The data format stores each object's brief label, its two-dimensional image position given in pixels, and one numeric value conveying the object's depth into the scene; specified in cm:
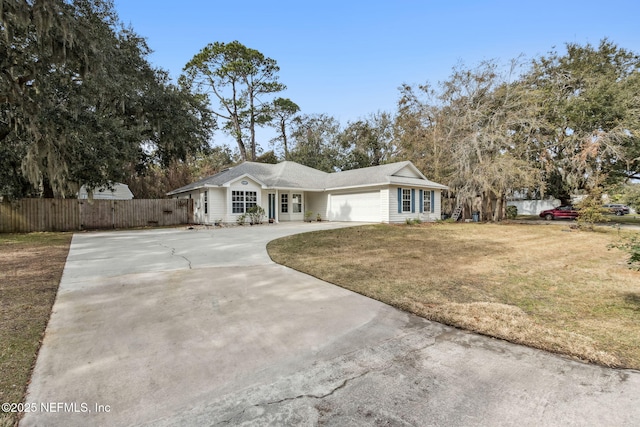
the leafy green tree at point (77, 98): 840
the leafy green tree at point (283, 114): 3189
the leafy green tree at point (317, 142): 3234
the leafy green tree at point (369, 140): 3181
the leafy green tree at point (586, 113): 1838
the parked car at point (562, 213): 2438
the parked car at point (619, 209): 3125
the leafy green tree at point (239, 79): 2712
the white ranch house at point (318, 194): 1788
